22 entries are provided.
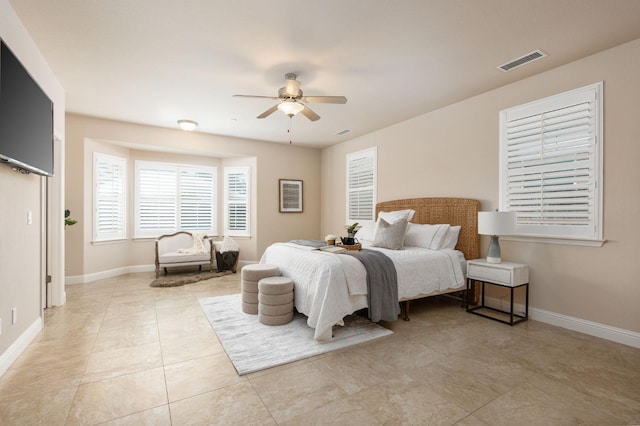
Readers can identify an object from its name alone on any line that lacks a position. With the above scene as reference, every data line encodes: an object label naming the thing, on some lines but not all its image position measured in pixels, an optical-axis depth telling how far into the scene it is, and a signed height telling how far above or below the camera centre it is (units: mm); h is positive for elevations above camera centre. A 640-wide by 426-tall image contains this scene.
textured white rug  2584 -1242
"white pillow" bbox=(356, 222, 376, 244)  4844 -347
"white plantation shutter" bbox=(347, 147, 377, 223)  5984 +551
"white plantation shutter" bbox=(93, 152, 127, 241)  5516 +246
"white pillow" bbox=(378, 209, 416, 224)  4660 -52
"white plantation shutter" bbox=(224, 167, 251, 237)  6980 +207
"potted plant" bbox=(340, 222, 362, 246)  3897 -380
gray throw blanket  3152 -800
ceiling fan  3326 +1244
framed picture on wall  7031 +361
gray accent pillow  4023 -309
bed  2959 -645
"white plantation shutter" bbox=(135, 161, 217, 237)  6367 +270
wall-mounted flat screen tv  2123 +740
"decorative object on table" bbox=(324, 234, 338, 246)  4113 -401
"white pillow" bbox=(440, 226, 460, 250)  4164 -360
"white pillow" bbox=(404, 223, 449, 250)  4125 -333
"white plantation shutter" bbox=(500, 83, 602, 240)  3105 +532
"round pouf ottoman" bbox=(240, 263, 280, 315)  3654 -897
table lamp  3412 -145
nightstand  3361 -756
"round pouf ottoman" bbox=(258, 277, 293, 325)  3301 -991
